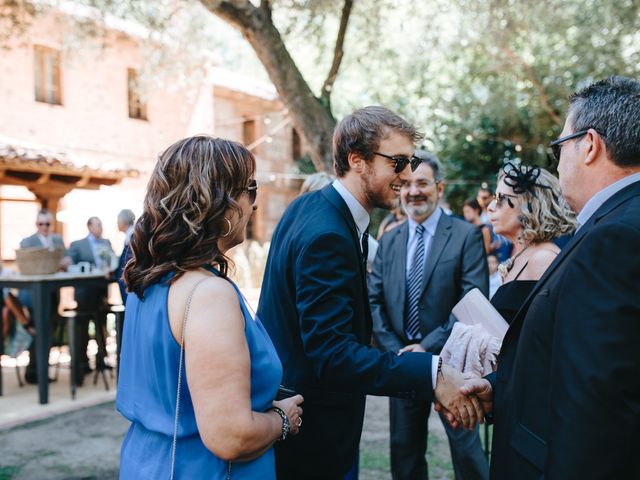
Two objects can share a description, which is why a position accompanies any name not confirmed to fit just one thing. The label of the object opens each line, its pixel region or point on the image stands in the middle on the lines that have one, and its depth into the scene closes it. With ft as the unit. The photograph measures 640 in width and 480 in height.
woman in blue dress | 5.51
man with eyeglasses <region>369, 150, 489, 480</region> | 12.09
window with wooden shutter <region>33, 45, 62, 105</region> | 49.55
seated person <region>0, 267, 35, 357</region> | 25.64
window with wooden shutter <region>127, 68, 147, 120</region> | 56.34
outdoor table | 22.15
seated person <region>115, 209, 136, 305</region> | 25.64
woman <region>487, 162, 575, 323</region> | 10.37
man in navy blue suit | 7.47
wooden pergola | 31.32
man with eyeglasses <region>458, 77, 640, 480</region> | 4.78
